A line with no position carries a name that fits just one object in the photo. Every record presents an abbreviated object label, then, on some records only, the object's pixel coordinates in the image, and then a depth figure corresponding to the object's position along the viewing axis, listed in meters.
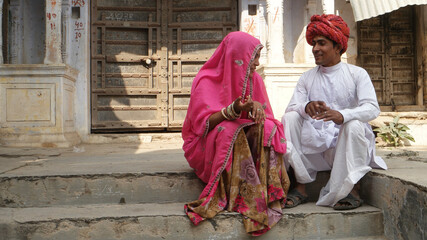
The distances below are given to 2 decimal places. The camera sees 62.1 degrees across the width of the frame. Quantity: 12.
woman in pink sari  2.09
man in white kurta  2.16
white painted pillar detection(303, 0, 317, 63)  6.36
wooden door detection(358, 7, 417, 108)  7.61
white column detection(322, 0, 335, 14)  6.15
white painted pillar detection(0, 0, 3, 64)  5.50
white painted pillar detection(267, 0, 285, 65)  6.25
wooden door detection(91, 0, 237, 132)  6.54
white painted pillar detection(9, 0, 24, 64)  6.32
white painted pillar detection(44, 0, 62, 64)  5.64
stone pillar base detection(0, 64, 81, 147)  5.36
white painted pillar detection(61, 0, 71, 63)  6.16
